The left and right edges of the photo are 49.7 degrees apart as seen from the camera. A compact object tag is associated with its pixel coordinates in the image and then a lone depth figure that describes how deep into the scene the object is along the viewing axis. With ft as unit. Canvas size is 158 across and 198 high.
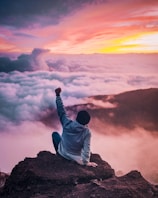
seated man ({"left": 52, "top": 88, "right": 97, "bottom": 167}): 5.72
